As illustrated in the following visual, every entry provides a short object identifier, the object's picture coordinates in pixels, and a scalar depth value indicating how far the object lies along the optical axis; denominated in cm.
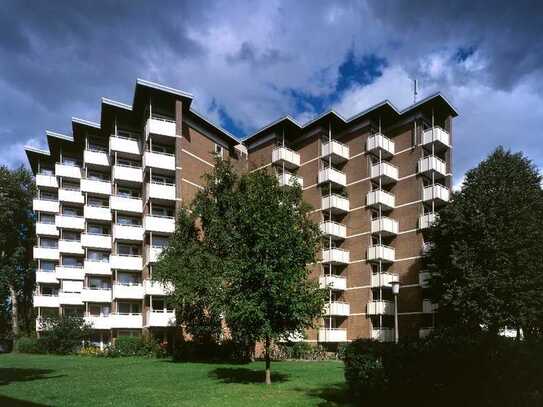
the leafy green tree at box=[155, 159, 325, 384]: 1814
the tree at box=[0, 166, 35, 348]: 5400
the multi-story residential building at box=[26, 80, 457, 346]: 4206
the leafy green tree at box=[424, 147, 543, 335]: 2937
